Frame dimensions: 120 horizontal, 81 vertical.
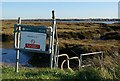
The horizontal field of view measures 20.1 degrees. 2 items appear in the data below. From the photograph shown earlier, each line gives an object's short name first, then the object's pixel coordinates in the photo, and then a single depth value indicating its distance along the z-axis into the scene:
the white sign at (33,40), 10.50
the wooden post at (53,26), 10.49
